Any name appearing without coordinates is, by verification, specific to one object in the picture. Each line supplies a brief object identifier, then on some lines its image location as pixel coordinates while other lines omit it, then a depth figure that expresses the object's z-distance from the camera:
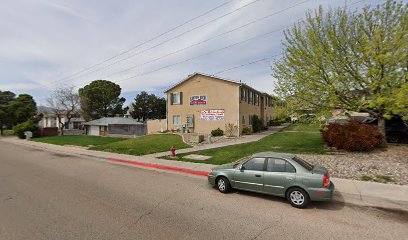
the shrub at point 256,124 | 27.79
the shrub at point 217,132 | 23.55
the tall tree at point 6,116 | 45.42
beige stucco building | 23.67
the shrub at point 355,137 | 11.60
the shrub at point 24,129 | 37.47
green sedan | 5.93
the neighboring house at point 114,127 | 41.22
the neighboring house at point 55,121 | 56.42
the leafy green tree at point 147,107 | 64.00
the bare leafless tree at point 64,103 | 42.64
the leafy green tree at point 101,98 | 57.47
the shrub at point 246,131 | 24.70
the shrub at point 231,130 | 22.92
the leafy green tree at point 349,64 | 10.26
